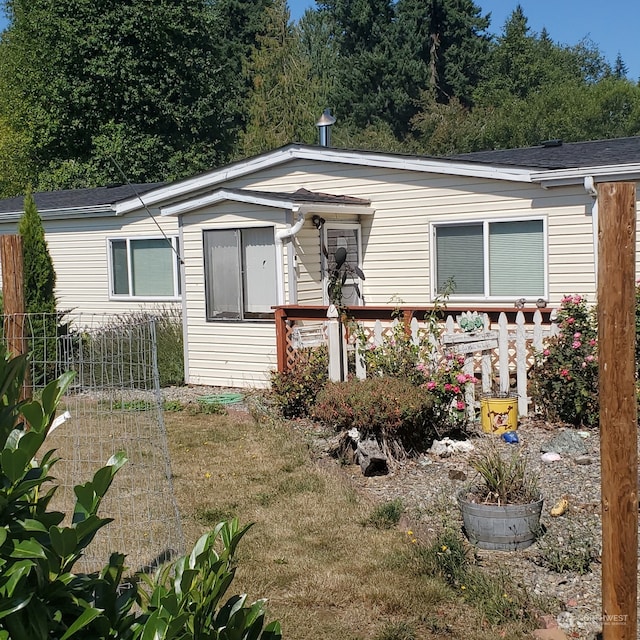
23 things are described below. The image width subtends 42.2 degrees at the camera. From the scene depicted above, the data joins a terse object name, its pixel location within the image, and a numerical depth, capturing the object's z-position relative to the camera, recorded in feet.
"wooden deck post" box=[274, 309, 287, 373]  33.88
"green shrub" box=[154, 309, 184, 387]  40.55
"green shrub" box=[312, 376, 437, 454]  22.45
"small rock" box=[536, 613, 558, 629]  13.15
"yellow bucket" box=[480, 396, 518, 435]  26.17
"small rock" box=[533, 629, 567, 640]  12.75
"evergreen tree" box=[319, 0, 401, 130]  138.41
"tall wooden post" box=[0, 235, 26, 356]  20.52
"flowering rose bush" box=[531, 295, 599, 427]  25.86
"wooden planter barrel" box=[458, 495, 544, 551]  16.37
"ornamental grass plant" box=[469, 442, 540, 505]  16.88
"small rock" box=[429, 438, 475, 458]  23.73
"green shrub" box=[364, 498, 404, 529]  18.22
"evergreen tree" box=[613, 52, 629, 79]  173.58
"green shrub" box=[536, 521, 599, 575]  15.14
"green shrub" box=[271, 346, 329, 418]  30.48
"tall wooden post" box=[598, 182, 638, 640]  10.58
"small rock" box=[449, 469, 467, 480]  21.42
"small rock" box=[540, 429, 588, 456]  23.27
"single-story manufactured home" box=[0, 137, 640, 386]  34.63
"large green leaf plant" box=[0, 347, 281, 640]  5.97
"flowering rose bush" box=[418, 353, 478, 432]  24.70
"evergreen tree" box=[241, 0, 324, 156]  131.03
